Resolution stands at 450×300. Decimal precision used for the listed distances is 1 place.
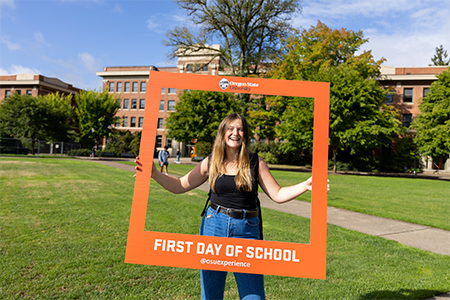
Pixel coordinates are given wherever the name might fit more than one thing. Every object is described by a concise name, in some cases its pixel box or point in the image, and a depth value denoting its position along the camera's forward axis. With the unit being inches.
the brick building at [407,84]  1689.2
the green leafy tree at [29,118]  1551.4
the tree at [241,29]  1109.1
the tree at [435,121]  1122.0
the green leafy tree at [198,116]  820.6
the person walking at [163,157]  641.0
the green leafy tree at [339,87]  874.8
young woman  91.0
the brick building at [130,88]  2181.3
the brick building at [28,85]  2407.7
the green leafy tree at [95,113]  1786.4
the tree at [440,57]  2827.8
